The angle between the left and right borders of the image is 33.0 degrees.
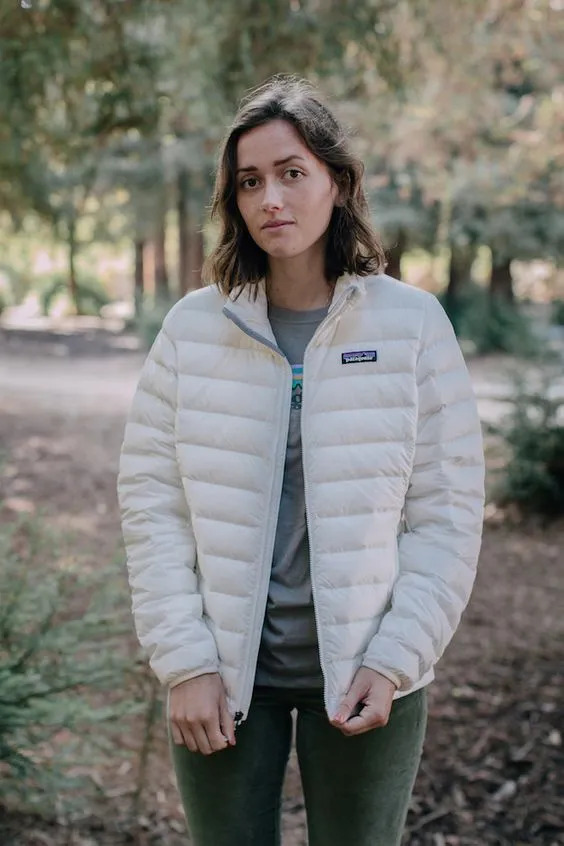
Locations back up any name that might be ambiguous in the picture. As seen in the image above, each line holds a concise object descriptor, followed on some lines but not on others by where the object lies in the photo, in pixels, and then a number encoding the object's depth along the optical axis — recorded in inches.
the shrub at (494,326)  783.7
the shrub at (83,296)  1181.1
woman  64.5
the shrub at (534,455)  299.9
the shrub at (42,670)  101.7
